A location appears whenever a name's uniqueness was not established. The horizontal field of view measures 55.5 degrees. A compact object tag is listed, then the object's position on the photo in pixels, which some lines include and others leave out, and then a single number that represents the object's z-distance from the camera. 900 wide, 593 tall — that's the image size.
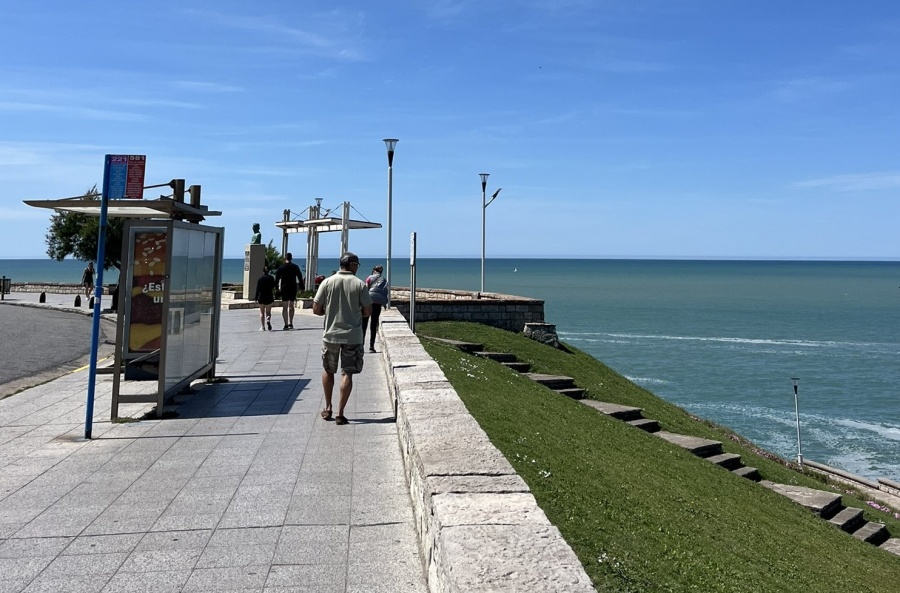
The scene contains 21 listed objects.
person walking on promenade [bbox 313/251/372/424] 8.80
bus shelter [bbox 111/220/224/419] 9.21
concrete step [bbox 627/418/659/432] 14.83
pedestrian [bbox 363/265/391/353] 15.32
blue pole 8.04
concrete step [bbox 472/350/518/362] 18.10
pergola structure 30.62
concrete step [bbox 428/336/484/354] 18.08
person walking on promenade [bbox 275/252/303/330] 20.03
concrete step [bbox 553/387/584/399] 16.58
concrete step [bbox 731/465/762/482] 13.35
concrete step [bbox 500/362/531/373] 17.89
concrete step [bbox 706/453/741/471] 13.39
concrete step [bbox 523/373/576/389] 16.80
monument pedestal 31.56
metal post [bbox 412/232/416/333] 15.41
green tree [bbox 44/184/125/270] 54.12
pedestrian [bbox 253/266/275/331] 19.62
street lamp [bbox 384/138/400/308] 24.28
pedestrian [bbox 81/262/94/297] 36.84
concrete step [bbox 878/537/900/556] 11.54
